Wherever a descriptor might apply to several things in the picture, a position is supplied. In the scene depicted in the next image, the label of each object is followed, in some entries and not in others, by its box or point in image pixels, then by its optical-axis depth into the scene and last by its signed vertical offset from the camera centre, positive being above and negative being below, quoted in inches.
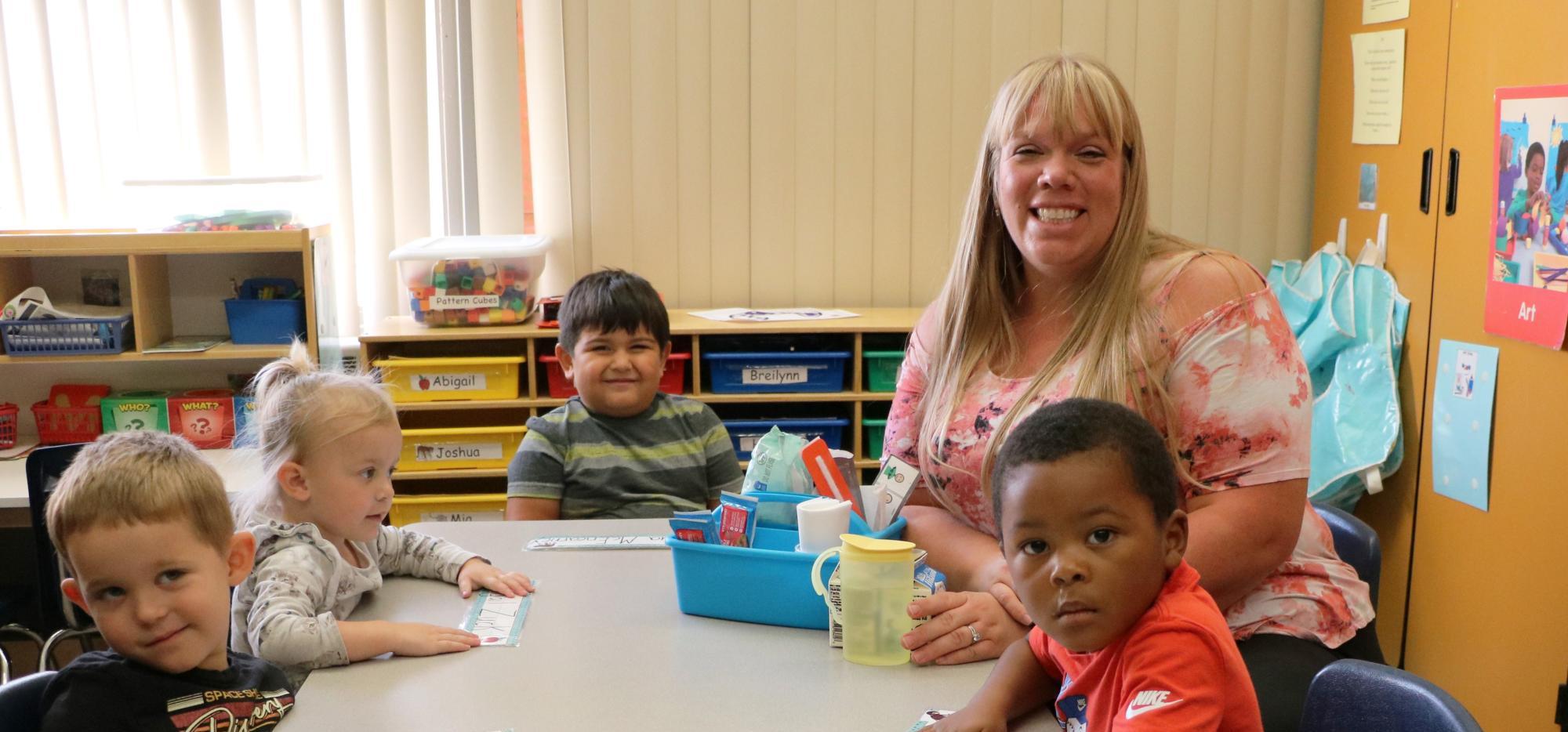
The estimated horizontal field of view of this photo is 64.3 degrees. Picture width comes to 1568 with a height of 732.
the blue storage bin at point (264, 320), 123.4 -14.1
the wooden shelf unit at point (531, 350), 123.3 -17.7
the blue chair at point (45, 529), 94.7 -26.7
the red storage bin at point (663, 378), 125.3 -20.5
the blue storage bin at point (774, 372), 126.4 -20.1
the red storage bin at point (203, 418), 123.3 -23.7
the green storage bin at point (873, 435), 128.6 -27.1
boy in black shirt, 51.8 -17.6
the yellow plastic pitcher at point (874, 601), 55.7 -19.2
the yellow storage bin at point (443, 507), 123.0 -32.8
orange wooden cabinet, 97.3 -22.1
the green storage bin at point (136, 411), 124.0 -23.1
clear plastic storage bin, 124.3 -10.6
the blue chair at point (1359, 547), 67.8 -20.6
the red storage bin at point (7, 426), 123.0 -24.3
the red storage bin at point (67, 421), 125.0 -24.2
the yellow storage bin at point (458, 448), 122.2 -26.7
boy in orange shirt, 42.1 -13.5
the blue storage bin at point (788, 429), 126.8 -26.1
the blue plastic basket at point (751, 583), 60.5 -20.0
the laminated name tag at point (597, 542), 76.4 -22.5
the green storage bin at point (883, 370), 127.8 -20.2
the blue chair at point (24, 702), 51.8 -21.8
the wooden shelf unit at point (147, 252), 117.5 -7.1
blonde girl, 58.2 -17.5
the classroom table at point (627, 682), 51.6 -22.2
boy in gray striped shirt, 92.0 -19.7
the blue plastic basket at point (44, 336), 118.6 -15.0
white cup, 60.5 -16.9
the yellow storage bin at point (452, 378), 122.1 -19.9
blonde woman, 59.0 -10.3
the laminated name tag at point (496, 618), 61.2 -22.4
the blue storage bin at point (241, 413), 122.2 -23.2
